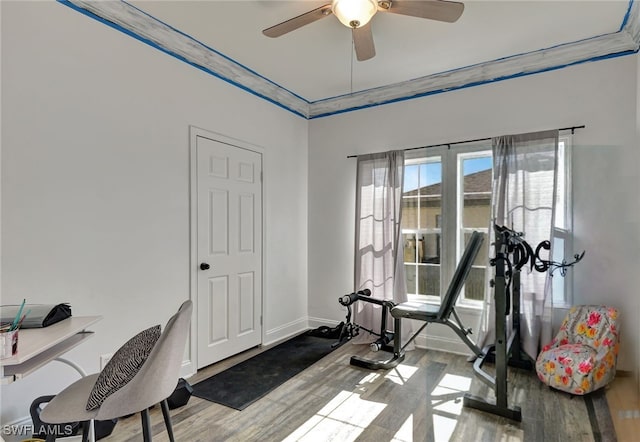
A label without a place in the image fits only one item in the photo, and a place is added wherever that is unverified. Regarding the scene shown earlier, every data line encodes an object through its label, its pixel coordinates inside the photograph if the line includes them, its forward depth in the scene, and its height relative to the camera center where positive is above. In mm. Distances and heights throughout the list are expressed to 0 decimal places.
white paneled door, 3049 -333
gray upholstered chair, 1349 -722
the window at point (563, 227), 2930 -94
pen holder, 1245 -483
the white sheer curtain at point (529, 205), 2949 +96
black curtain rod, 2910 +746
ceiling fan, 1843 +1171
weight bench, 2490 -811
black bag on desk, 1614 -498
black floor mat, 2582 -1394
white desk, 1268 -543
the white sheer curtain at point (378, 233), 3650 -199
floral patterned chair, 2467 -1043
